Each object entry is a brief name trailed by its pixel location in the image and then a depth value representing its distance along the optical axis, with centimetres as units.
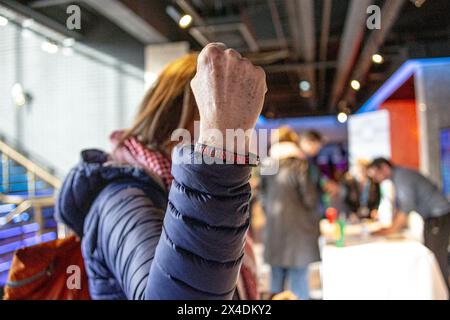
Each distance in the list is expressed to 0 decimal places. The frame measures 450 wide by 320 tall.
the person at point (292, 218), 277
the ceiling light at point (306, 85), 550
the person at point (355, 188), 511
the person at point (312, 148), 302
